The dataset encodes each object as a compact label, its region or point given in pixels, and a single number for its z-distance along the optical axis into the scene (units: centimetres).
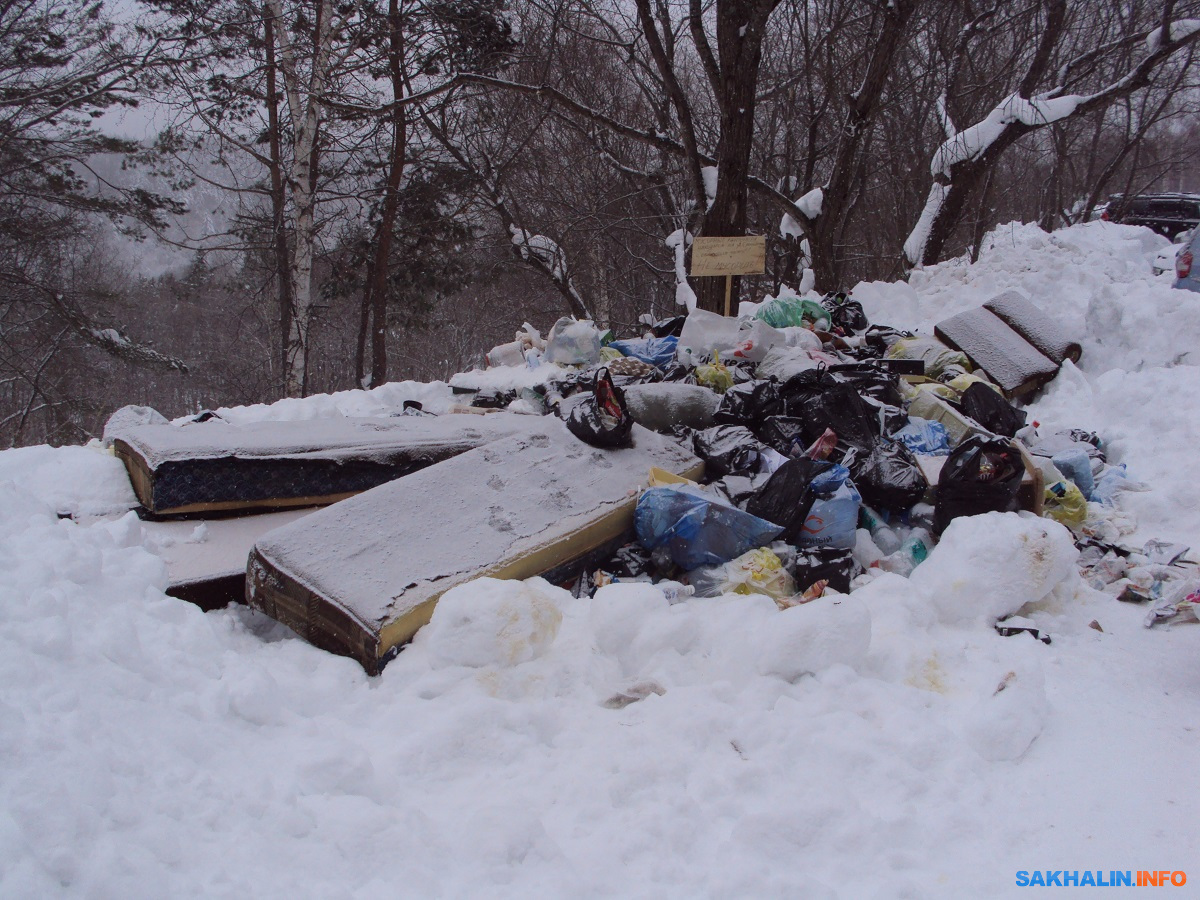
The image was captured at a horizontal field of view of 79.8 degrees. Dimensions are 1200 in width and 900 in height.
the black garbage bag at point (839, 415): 400
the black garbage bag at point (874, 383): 465
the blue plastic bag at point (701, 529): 309
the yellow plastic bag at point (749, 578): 292
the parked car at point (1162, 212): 1438
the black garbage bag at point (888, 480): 353
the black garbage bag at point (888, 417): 433
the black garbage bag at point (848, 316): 680
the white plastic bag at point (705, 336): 573
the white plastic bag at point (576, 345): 630
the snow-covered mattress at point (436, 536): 246
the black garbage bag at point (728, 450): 379
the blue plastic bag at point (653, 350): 596
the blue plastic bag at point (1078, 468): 398
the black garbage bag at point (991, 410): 455
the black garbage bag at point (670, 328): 690
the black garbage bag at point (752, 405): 430
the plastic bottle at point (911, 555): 323
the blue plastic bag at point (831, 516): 324
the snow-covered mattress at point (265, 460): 320
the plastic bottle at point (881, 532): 340
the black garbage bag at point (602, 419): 371
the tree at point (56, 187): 876
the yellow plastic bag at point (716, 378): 494
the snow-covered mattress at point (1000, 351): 534
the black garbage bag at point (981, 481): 333
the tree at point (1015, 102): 815
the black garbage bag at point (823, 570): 299
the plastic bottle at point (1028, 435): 445
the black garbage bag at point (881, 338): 614
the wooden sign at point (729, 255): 650
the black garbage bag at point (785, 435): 405
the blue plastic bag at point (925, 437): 418
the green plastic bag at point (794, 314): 650
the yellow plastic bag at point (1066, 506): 361
